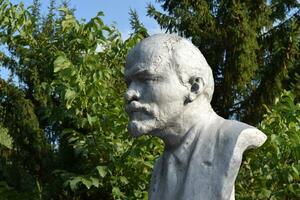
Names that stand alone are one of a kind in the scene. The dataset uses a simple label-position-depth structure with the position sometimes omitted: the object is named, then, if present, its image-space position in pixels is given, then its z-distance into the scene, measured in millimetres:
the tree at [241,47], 7691
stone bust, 3113
